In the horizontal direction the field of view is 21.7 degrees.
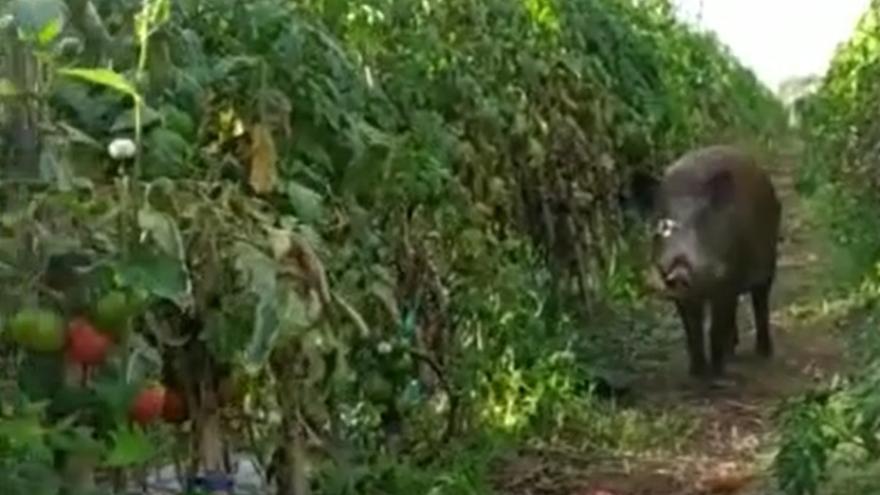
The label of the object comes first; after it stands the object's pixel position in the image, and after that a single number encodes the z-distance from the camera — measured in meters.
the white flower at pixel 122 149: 3.37
